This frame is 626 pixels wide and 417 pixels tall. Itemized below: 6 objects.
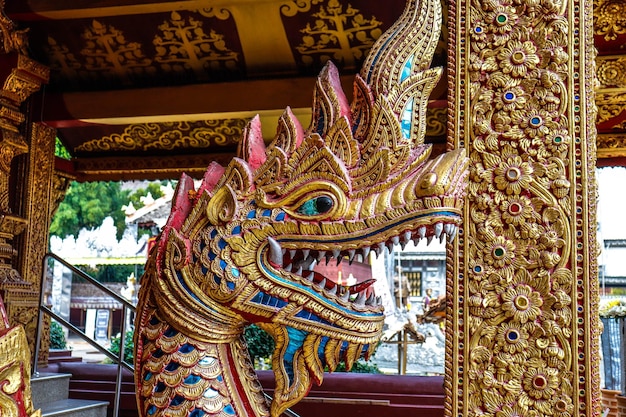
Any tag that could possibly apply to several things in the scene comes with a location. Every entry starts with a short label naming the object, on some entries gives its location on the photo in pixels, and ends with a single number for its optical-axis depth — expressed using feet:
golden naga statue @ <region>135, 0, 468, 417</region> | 4.39
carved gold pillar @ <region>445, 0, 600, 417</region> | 5.90
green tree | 64.08
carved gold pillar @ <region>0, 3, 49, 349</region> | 14.20
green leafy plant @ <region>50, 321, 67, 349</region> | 30.76
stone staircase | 12.60
